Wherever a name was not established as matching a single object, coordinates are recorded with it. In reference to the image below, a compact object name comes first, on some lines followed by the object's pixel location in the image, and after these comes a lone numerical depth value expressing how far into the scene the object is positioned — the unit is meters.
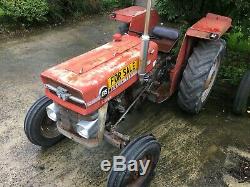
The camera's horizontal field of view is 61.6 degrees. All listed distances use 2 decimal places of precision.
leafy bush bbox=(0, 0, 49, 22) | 4.34
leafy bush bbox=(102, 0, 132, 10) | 5.50
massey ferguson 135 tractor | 1.85
